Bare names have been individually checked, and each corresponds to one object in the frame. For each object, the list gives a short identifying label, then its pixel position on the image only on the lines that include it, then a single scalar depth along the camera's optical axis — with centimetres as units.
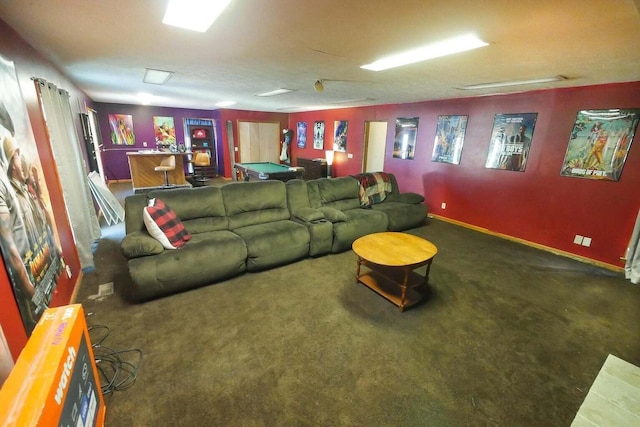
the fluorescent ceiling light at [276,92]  452
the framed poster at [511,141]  396
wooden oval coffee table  244
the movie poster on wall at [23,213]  150
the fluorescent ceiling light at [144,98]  573
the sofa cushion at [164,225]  259
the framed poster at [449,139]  480
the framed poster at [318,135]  831
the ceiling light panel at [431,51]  197
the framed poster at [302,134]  907
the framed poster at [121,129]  788
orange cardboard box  87
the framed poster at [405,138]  562
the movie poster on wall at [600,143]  317
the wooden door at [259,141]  918
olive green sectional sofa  250
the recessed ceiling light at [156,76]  342
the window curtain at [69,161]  257
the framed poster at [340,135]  745
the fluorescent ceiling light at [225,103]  683
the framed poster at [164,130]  849
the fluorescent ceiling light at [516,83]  303
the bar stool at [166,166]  677
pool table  623
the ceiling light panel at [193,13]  156
